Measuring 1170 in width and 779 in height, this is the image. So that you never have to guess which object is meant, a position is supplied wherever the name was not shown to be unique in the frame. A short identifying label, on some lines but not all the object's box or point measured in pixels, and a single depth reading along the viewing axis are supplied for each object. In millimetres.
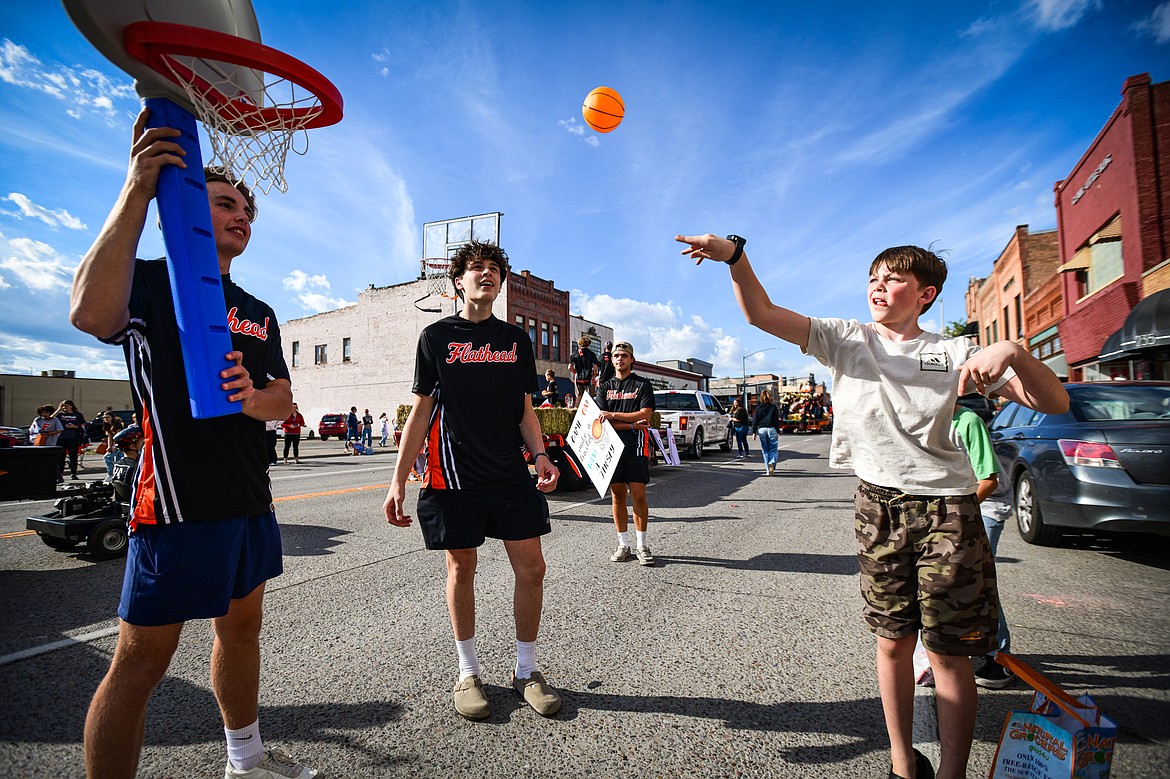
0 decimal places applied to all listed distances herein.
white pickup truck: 15328
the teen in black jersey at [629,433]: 5434
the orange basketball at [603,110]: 5410
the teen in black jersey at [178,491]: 1603
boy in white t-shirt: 1925
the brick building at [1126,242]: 13312
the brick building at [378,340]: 34969
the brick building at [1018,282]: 25984
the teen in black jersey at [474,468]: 2717
